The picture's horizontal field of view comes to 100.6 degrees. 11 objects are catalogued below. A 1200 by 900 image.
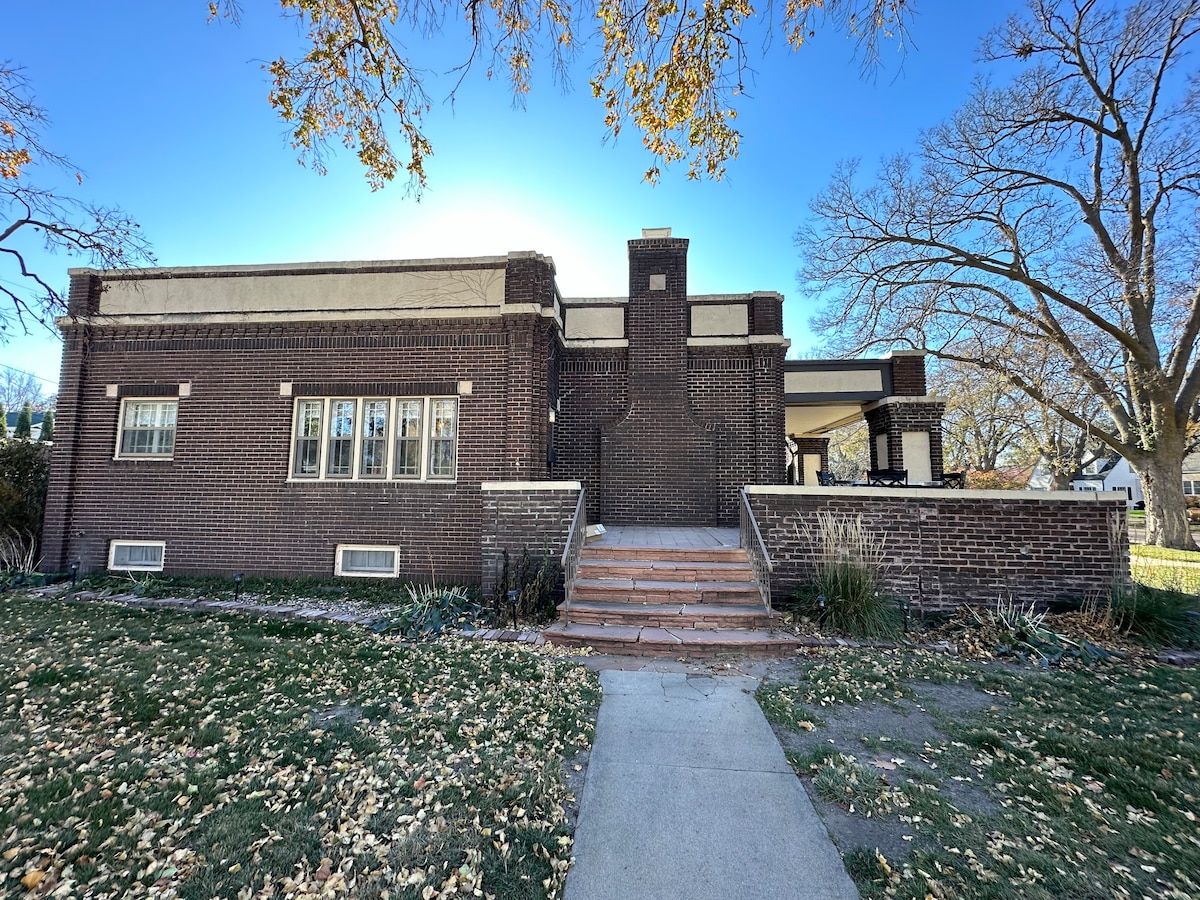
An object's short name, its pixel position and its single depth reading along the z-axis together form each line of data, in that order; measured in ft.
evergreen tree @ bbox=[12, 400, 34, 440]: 62.15
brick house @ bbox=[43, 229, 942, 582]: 28.43
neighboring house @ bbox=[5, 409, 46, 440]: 84.93
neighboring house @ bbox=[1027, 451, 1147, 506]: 141.29
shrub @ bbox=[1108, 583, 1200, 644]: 19.06
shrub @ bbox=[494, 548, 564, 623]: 22.18
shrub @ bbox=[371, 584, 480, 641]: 20.66
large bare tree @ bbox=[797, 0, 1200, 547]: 43.50
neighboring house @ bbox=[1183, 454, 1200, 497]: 121.38
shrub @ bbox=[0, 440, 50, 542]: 30.60
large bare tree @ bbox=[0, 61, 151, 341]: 20.93
